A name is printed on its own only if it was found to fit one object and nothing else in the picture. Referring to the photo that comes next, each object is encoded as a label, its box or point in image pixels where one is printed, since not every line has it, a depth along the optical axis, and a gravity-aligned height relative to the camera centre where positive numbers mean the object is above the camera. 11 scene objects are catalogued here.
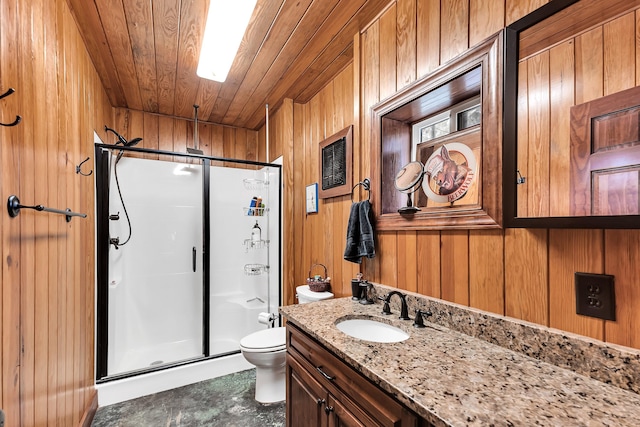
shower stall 2.42 -0.38
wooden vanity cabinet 0.82 -0.64
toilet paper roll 2.41 -0.87
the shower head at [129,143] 2.34 +0.62
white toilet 1.94 -0.99
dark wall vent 2.07 +0.40
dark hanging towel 1.60 -0.11
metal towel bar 0.91 +0.04
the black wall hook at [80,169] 1.62 +0.28
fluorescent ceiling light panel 1.44 +1.06
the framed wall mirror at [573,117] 0.75 +0.29
